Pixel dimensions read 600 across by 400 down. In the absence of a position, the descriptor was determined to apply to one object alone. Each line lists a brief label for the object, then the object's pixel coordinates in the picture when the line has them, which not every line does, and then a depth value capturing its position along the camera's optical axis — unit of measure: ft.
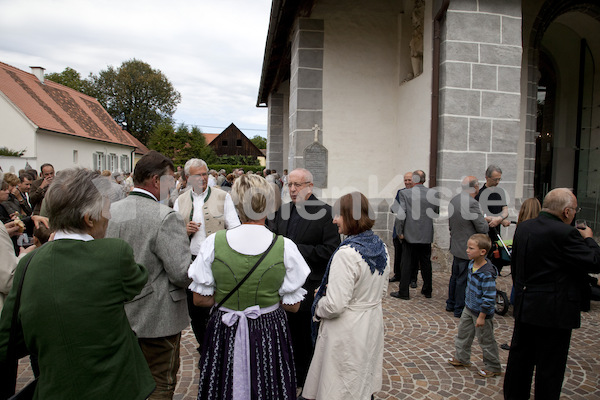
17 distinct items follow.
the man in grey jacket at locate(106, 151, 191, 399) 7.77
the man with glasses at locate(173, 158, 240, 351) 12.19
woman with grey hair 5.28
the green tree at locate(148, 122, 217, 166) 132.77
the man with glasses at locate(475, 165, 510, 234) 18.40
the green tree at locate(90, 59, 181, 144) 136.36
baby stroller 16.62
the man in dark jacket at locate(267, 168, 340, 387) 10.57
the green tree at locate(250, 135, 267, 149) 284.20
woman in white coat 8.37
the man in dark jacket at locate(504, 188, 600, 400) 9.09
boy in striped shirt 11.63
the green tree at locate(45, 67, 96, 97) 127.03
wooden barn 187.52
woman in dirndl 7.38
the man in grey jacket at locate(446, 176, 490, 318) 16.74
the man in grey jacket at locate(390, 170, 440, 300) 19.17
